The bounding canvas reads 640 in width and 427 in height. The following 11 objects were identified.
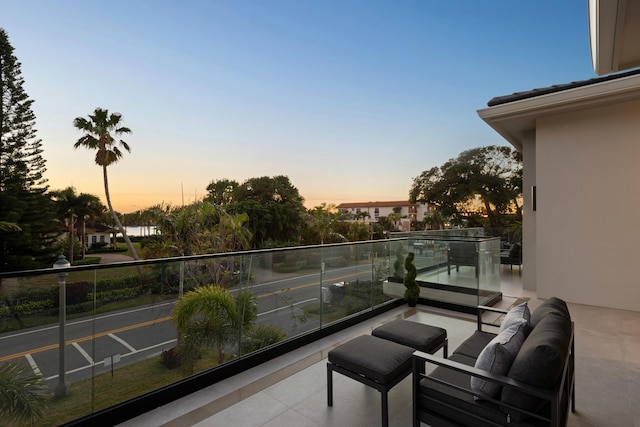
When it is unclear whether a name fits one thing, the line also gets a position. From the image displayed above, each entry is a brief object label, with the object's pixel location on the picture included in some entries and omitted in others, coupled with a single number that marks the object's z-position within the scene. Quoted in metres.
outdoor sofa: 1.41
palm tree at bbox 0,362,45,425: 1.81
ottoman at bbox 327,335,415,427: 2.05
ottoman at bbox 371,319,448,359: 2.56
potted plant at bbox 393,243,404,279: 5.49
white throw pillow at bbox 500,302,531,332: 1.96
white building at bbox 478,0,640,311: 5.08
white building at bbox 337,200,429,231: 57.69
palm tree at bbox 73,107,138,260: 19.00
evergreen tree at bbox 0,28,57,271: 18.61
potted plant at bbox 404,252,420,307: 5.23
